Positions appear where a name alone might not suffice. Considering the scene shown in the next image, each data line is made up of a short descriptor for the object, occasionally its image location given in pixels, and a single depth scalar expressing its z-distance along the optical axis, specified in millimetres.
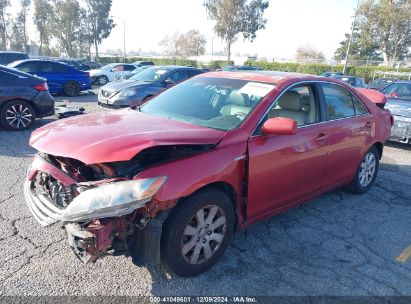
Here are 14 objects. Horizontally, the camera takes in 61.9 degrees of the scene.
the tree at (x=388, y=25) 40375
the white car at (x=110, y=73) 21312
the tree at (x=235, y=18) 48969
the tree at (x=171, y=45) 77212
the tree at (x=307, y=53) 74162
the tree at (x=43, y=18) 50656
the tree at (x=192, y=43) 73375
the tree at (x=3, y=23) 46656
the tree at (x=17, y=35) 51031
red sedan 2428
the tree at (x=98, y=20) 54750
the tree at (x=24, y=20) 50197
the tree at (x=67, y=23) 52250
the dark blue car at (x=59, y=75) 13123
